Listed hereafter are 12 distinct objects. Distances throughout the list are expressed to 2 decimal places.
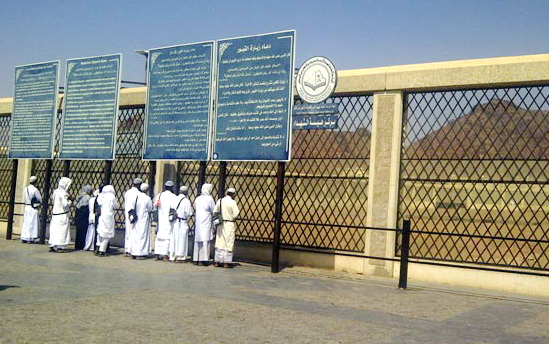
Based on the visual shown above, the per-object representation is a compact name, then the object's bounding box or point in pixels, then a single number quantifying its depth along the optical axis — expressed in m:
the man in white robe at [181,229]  12.27
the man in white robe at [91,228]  13.51
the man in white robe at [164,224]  12.47
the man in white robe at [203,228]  11.77
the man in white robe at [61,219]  13.12
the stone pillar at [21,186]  16.95
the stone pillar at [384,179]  10.84
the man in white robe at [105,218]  12.67
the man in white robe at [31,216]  14.61
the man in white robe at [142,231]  12.59
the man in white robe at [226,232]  11.48
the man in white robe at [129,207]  12.74
